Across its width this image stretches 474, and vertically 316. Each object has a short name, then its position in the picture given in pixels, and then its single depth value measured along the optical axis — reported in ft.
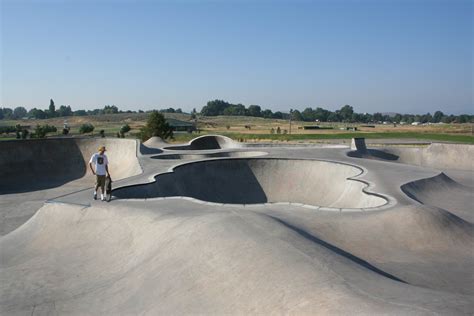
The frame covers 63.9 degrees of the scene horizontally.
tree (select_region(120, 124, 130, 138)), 231.01
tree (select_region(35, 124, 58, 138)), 200.64
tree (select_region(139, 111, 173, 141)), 197.26
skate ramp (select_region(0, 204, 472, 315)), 19.07
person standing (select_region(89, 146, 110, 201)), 38.27
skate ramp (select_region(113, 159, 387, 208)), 66.69
